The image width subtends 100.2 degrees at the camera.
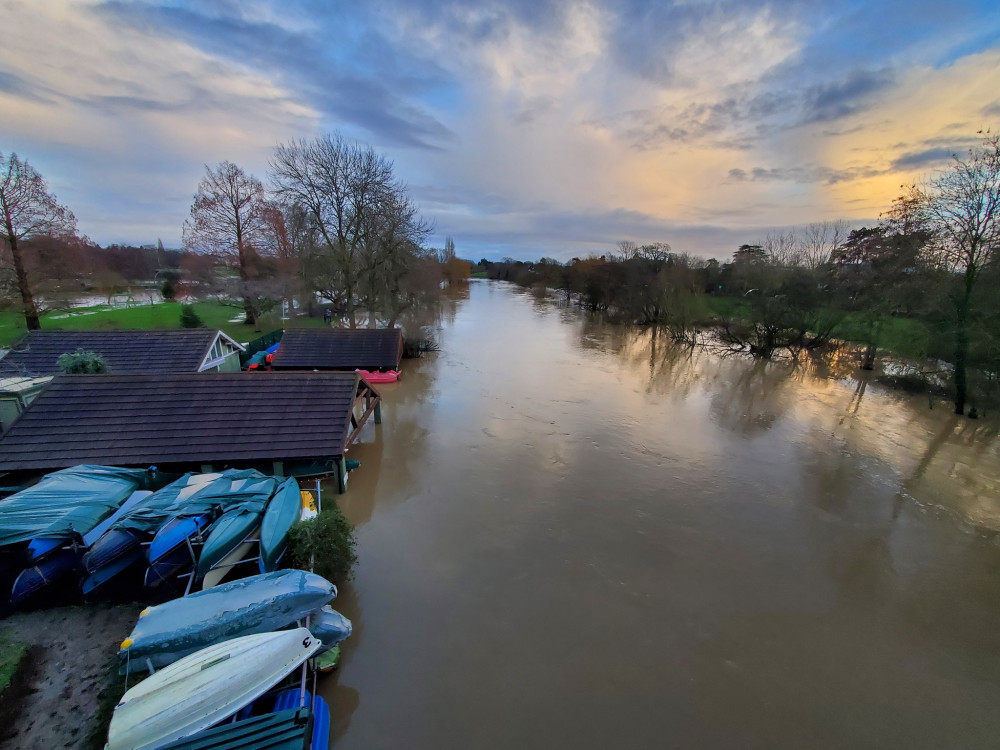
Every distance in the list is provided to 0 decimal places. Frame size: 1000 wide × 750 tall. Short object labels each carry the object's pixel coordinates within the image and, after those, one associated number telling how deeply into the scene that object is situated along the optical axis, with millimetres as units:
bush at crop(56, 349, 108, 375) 10703
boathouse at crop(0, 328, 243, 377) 11742
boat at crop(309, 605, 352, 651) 4996
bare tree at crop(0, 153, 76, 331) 17703
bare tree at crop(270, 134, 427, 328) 22547
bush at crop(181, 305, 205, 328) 22438
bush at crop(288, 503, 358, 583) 5816
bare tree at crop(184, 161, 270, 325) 24719
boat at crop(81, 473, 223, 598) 5426
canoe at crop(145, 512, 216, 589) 5375
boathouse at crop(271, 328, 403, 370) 17125
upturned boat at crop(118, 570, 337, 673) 4398
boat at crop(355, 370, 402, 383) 17766
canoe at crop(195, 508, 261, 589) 5362
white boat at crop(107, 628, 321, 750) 3635
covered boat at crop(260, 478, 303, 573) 5586
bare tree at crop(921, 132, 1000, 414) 14242
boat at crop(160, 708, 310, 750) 3578
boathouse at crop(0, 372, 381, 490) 7902
